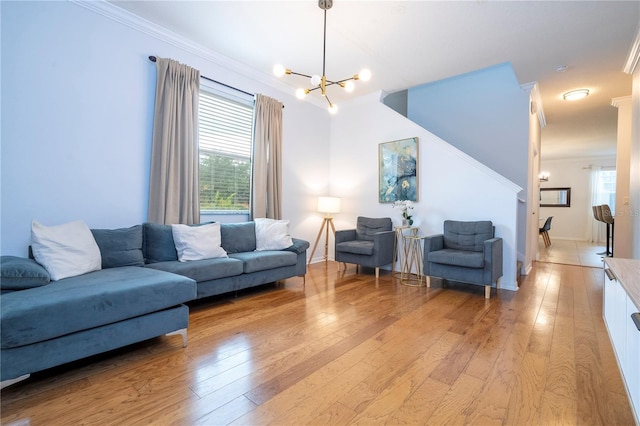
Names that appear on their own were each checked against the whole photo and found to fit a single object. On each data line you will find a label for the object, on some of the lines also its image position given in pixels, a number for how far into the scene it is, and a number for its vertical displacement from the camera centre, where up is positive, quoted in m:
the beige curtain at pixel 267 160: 4.35 +0.77
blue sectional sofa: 1.59 -0.60
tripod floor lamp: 5.14 +0.08
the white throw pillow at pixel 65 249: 2.25 -0.35
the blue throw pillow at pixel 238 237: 3.61 -0.34
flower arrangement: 4.44 +0.10
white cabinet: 1.14 -0.48
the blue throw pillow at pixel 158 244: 3.06 -0.37
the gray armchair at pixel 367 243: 4.29 -0.47
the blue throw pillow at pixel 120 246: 2.69 -0.36
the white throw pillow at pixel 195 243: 3.11 -0.36
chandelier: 2.74 +1.29
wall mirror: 9.92 +0.67
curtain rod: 3.29 +1.71
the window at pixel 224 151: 3.90 +0.82
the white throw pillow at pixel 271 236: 3.89 -0.34
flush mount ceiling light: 4.84 +2.06
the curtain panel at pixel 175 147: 3.32 +0.72
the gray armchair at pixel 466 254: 3.37 -0.48
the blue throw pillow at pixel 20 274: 1.86 -0.45
